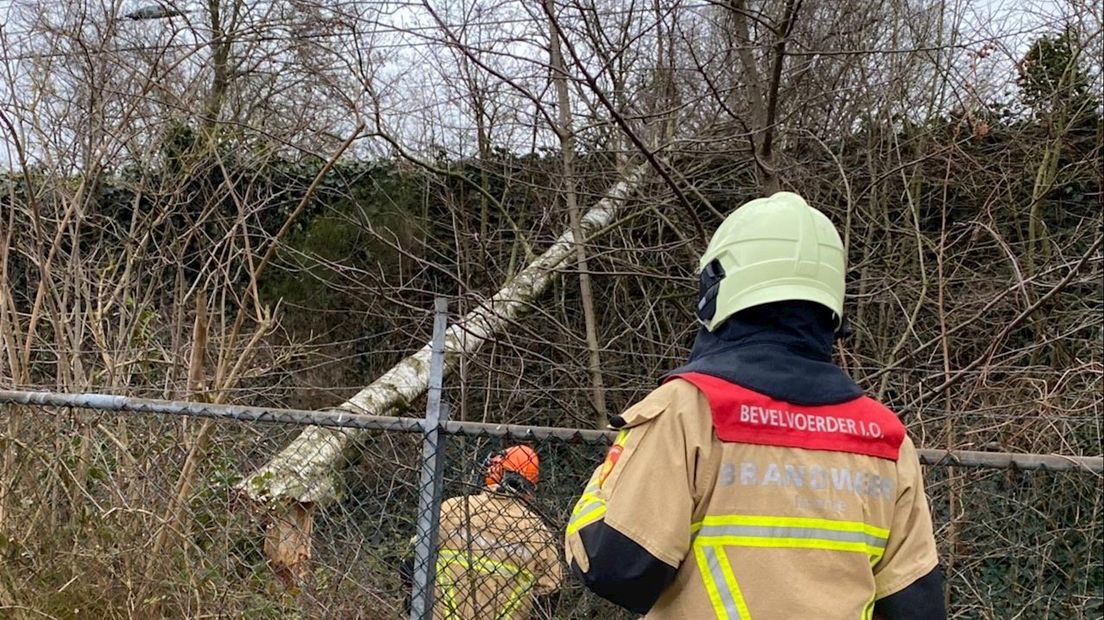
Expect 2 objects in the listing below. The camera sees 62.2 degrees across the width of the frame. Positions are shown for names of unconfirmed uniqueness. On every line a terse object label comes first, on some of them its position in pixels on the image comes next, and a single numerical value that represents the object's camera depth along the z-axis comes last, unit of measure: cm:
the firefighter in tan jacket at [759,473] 157
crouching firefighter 304
